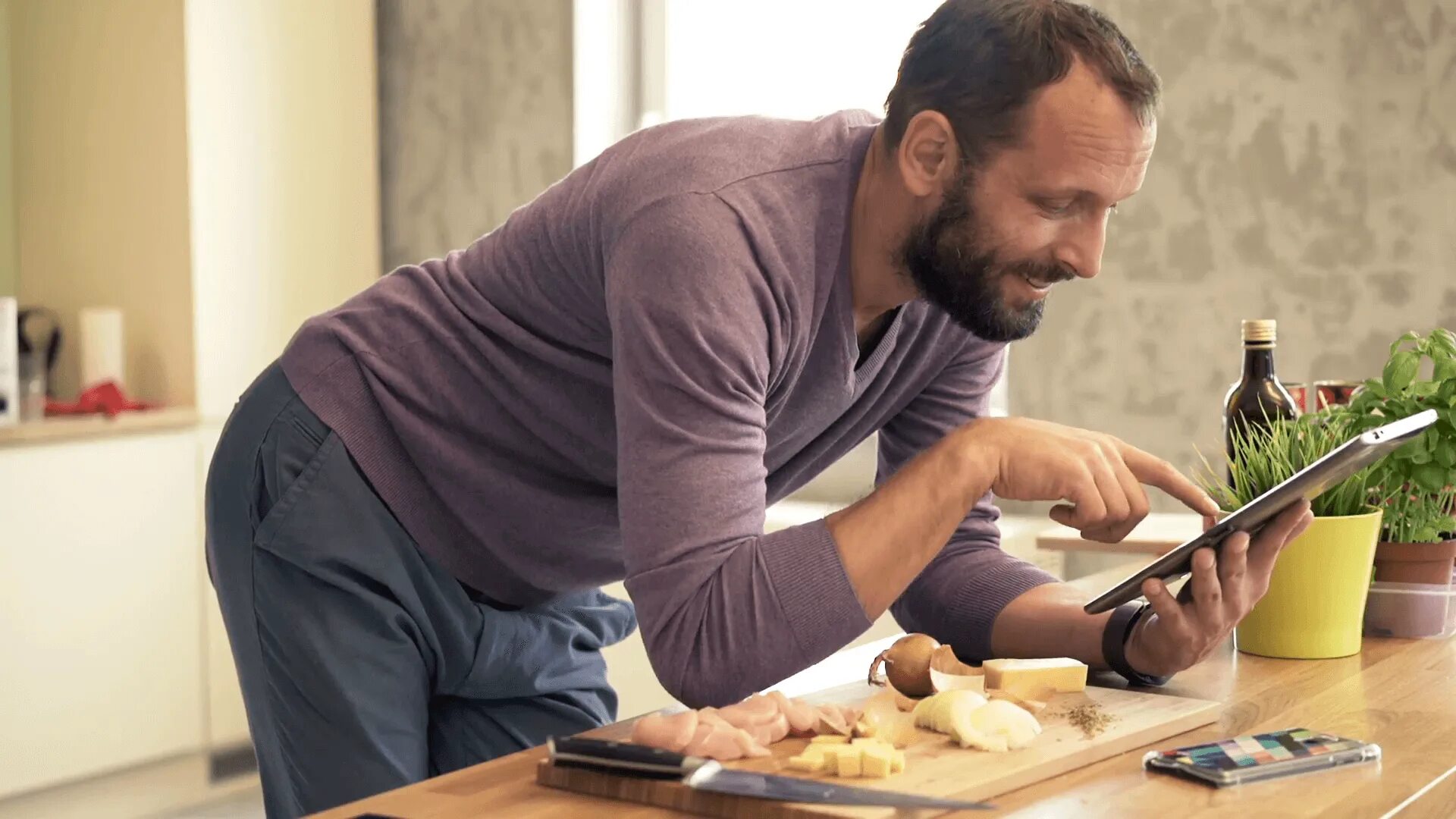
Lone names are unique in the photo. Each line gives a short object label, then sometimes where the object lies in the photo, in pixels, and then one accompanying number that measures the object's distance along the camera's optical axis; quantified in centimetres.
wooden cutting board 99
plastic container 159
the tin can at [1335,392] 184
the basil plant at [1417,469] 158
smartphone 105
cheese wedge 124
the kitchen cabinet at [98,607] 332
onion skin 126
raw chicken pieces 107
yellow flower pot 148
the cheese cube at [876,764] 101
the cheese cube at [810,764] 103
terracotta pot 161
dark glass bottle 167
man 122
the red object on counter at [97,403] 354
